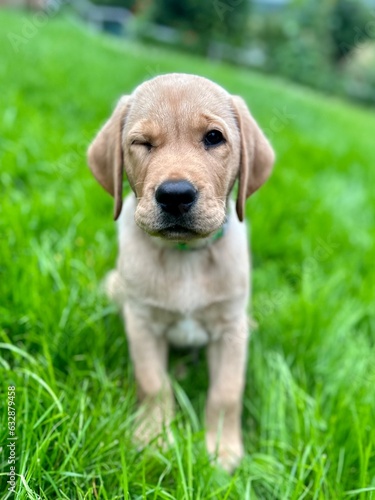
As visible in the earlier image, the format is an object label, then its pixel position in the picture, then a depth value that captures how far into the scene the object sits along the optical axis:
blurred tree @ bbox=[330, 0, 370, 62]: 21.56
